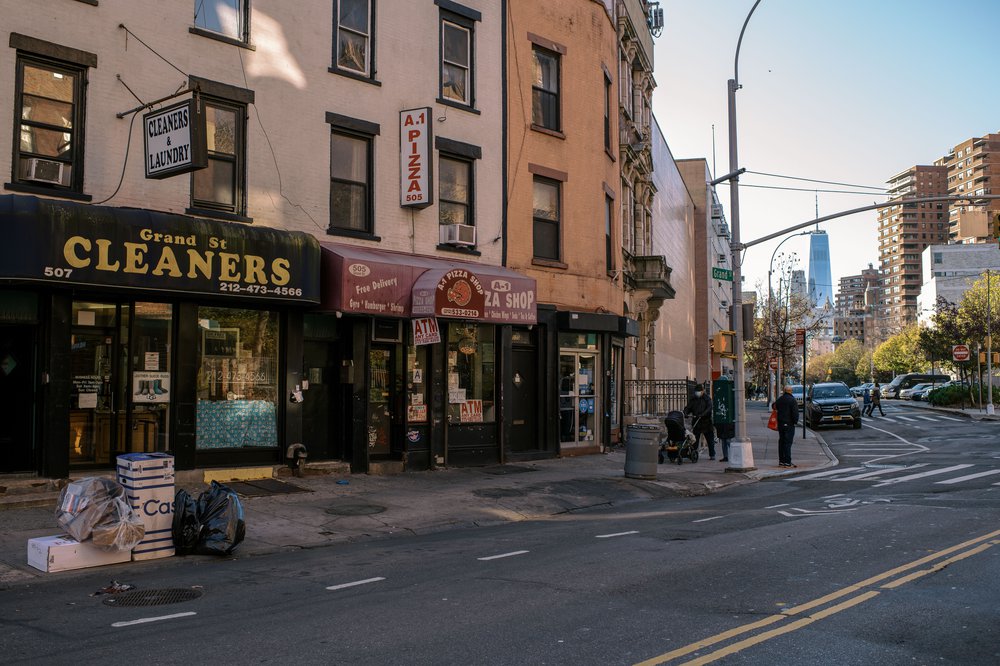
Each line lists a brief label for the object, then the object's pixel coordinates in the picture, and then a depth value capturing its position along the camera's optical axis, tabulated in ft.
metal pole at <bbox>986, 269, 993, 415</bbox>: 135.89
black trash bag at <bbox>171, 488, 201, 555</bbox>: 32.01
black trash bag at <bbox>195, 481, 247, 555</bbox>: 31.73
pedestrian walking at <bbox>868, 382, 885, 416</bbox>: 143.84
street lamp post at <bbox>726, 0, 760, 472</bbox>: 63.16
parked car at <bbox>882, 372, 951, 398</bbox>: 243.34
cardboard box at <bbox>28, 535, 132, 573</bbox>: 28.71
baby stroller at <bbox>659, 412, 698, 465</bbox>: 69.05
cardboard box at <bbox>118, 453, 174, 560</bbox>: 31.12
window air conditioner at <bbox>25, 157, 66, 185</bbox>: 40.73
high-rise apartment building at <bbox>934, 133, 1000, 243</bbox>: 517.14
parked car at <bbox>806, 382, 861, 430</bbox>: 113.19
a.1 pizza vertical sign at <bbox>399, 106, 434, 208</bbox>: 55.31
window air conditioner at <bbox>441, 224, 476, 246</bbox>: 58.95
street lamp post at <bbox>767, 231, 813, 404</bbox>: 147.26
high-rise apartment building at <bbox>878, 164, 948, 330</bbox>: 632.38
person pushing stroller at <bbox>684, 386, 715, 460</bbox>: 73.05
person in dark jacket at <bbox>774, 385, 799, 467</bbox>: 66.85
